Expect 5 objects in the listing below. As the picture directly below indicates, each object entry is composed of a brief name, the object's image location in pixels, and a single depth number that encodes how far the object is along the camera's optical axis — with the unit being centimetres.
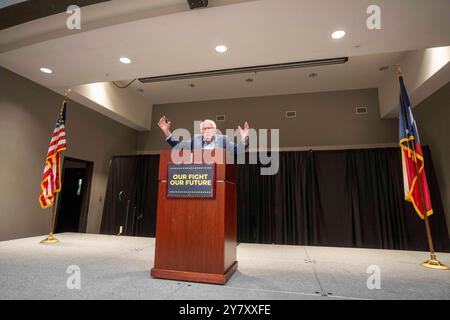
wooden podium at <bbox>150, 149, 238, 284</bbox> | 204
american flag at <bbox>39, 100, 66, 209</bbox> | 404
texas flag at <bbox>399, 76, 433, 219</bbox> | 301
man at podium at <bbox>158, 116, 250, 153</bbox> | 245
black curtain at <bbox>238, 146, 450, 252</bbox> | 461
